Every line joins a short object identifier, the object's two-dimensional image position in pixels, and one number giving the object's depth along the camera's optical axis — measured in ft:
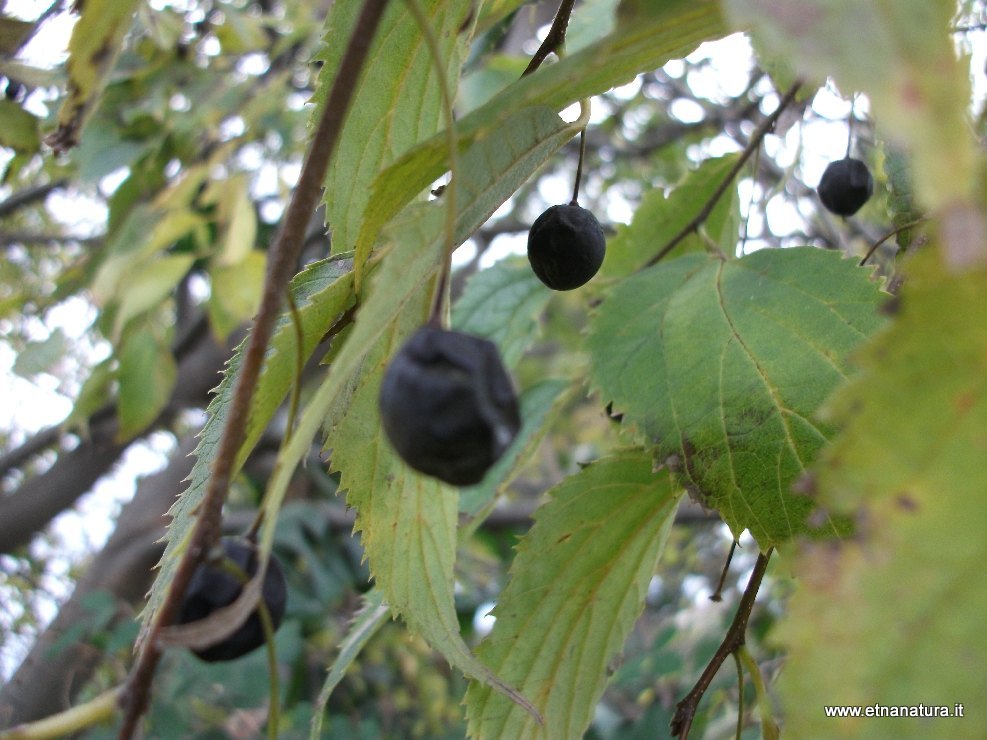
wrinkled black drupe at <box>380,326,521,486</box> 0.30
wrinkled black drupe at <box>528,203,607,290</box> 0.45
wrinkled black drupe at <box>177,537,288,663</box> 0.36
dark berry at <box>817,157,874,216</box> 0.65
